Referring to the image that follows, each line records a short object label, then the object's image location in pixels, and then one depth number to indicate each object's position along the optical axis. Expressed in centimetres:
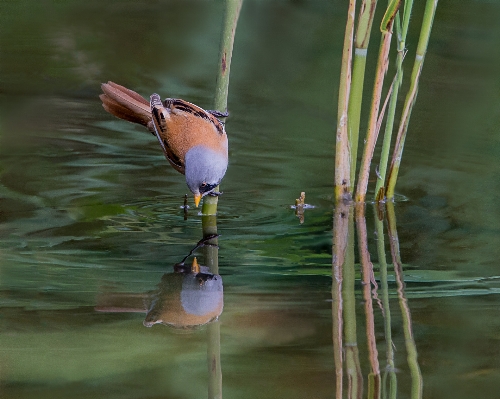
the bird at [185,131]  755
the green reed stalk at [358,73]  754
